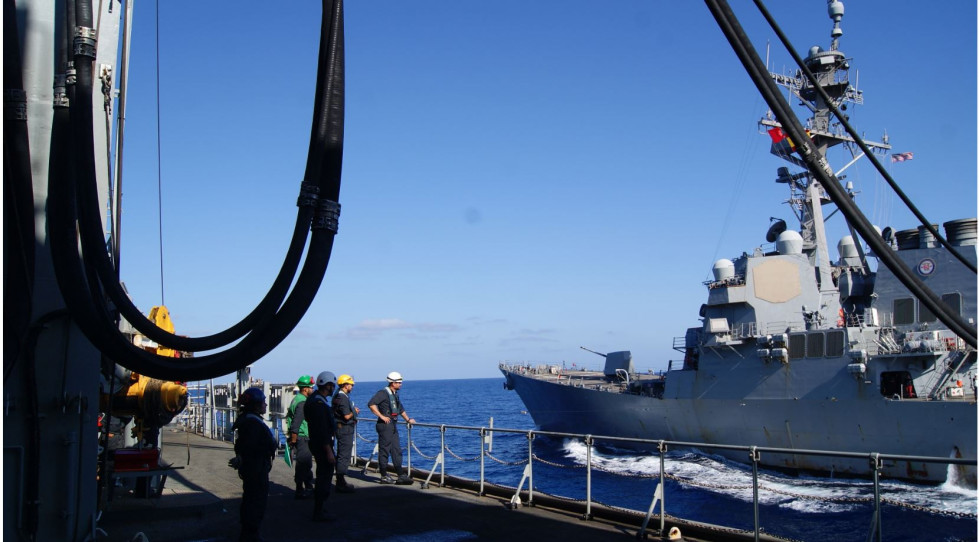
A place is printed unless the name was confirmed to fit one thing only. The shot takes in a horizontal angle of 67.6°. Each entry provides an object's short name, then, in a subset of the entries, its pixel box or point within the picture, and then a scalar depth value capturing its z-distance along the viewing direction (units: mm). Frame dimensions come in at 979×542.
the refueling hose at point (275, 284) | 4117
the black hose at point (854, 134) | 4262
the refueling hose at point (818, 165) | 3572
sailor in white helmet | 10422
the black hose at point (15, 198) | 3945
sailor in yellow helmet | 9578
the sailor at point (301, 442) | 9227
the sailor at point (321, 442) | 7660
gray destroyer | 22031
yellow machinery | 7840
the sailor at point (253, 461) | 6262
